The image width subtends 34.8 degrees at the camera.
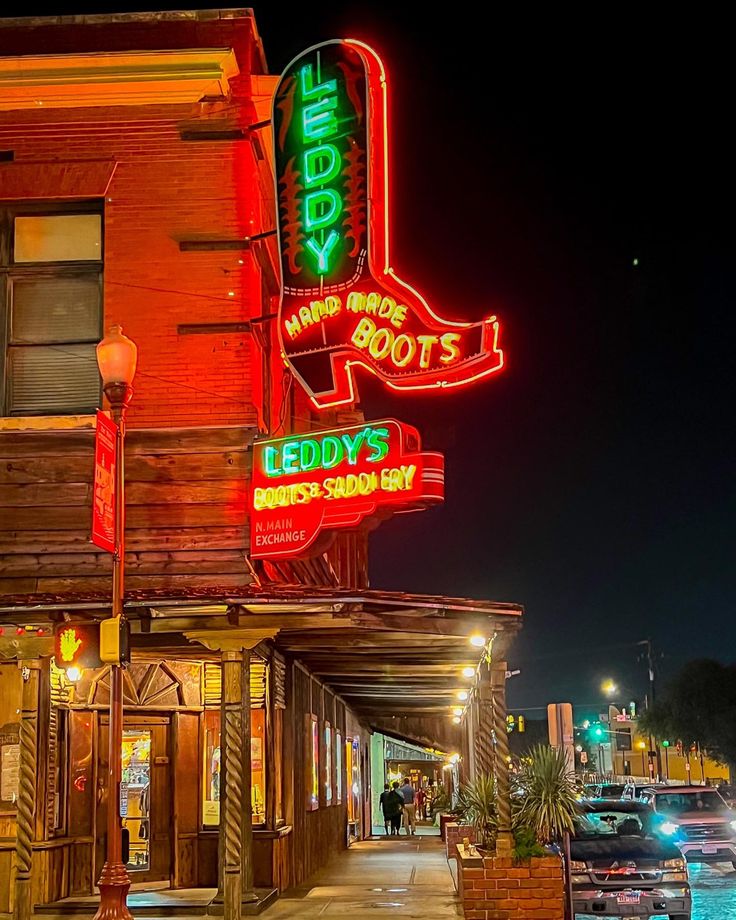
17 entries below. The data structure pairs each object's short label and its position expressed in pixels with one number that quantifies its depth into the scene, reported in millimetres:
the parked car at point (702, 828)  21656
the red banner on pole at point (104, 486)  11000
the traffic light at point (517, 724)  50294
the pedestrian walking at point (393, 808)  33281
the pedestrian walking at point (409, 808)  35938
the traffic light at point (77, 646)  11477
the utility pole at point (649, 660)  64838
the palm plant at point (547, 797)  13570
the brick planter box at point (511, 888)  13148
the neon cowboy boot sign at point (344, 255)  14016
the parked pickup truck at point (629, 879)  13734
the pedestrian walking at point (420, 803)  50438
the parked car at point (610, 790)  34688
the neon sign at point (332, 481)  12719
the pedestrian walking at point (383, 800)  33719
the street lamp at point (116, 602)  9836
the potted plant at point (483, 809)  14344
